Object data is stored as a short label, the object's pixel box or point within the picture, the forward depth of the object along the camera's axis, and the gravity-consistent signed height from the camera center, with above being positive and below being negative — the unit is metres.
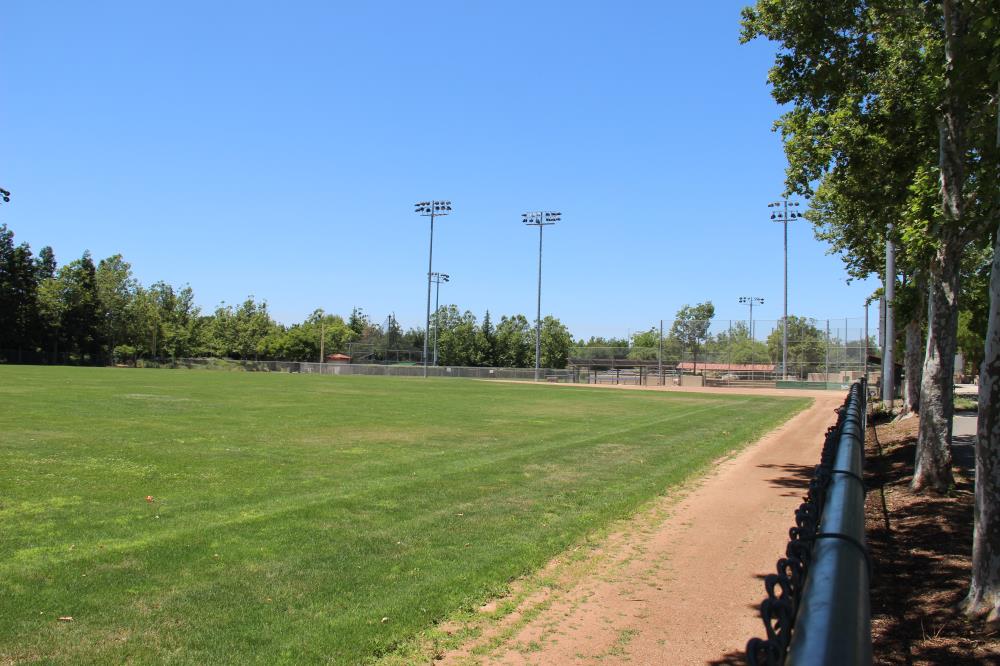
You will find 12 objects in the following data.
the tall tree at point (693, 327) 78.85 +4.24
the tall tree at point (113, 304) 103.31 +6.05
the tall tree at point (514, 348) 113.00 +1.39
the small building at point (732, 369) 68.12 -0.75
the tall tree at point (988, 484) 4.79 -0.80
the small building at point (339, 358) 107.35 -1.10
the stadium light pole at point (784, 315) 64.44 +4.67
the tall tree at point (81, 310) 99.50 +4.84
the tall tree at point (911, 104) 8.99 +4.24
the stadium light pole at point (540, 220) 77.06 +15.33
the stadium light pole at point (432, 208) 79.89 +16.88
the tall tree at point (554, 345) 114.62 +2.03
